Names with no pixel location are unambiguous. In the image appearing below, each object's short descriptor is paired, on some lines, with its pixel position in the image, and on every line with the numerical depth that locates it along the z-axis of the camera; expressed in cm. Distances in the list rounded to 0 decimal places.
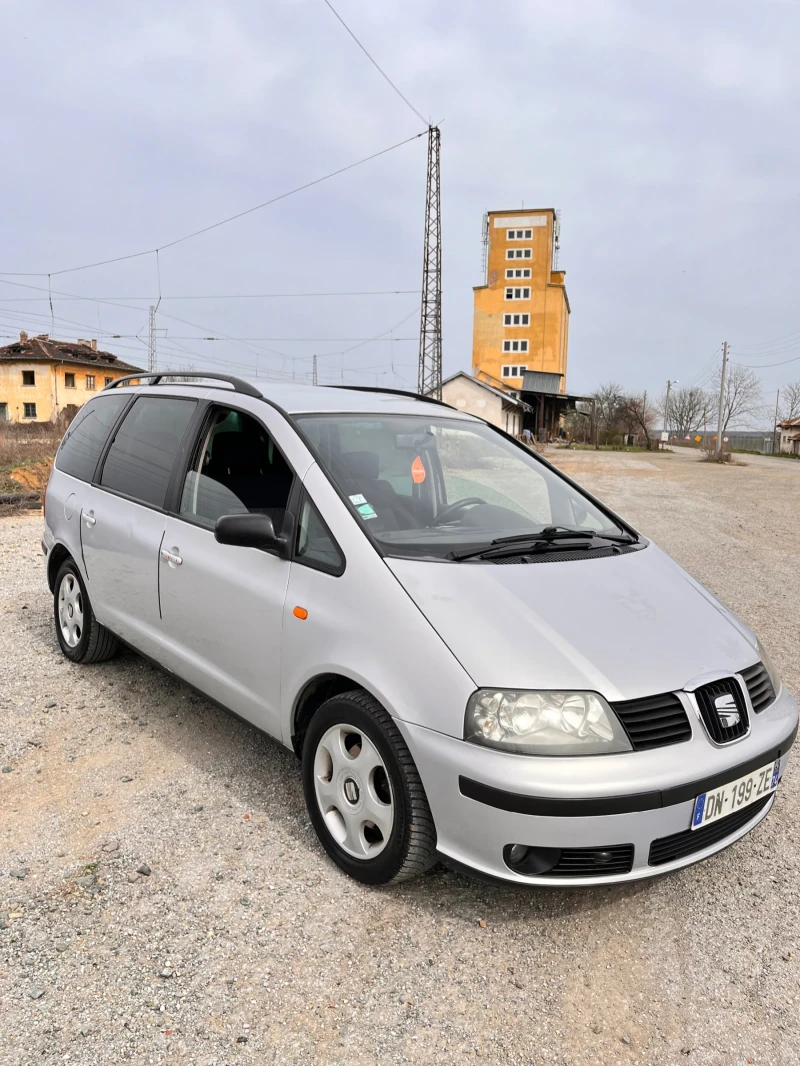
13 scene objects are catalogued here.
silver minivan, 232
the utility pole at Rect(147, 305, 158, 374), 5455
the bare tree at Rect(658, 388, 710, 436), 10931
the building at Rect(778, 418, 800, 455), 7616
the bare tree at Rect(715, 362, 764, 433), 10794
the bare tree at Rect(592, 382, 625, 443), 6631
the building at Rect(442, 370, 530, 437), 5097
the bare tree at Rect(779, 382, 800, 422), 10318
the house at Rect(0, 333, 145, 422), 6184
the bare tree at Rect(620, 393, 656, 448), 6969
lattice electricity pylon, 3831
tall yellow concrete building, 7244
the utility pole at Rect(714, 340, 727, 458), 4200
